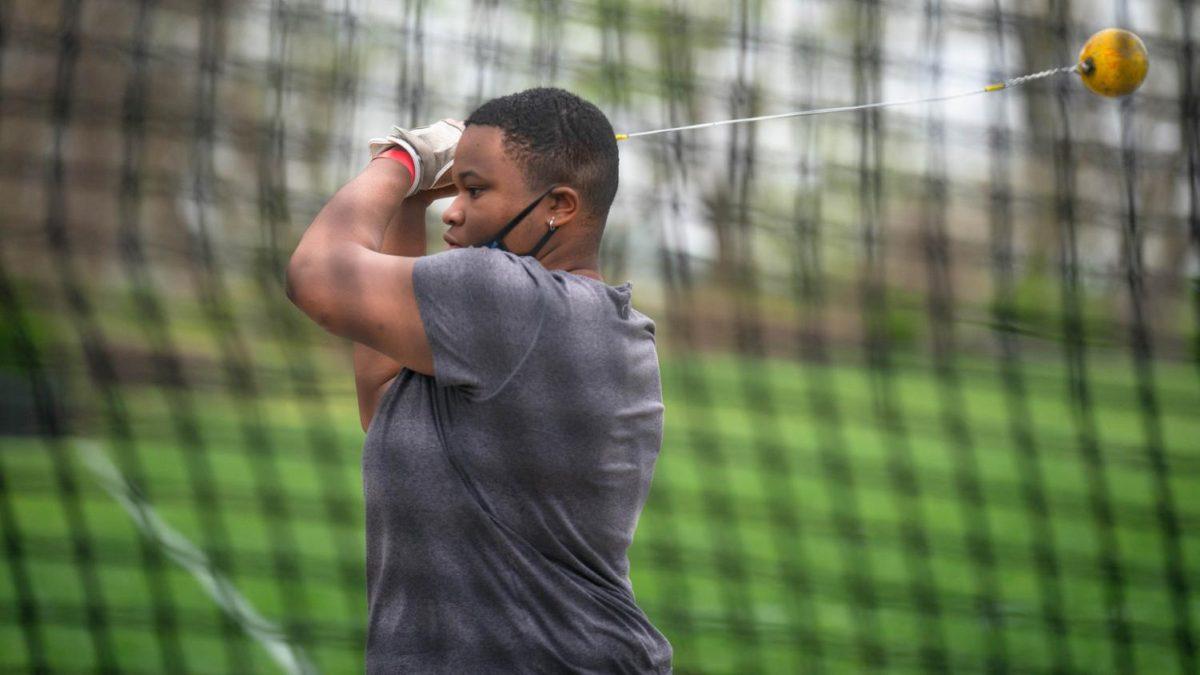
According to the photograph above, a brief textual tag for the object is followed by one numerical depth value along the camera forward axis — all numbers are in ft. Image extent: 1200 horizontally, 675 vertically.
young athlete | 27.58
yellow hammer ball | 29.59
